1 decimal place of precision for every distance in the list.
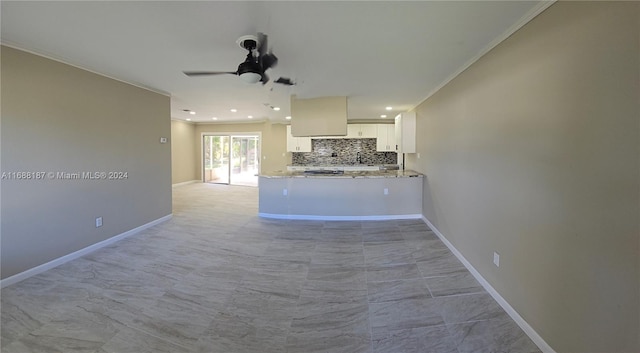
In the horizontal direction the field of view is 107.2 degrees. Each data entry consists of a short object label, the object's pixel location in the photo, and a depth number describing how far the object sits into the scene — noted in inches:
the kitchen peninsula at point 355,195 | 178.9
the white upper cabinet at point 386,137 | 272.7
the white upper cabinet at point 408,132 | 192.9
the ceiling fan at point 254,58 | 82.0
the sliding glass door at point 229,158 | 351.6
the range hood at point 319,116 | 176.7
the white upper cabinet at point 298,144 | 287.5
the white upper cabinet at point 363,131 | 275.9
